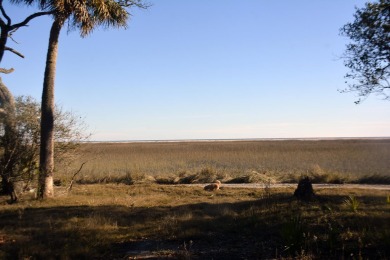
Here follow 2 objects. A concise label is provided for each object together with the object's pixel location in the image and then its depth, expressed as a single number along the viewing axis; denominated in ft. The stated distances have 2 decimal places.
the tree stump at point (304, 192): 39.55
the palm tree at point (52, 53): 42.63
